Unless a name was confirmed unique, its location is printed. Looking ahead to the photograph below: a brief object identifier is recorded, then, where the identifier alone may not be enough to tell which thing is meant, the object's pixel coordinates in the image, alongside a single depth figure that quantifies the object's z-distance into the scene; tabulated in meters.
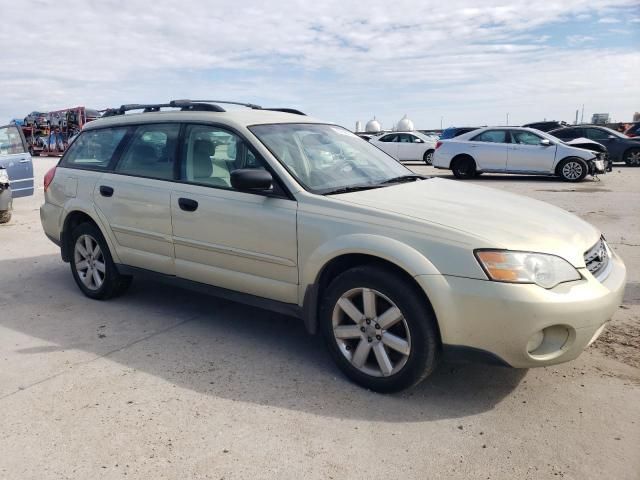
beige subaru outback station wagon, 3.02
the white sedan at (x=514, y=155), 14.68
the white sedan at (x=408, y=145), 22.44
